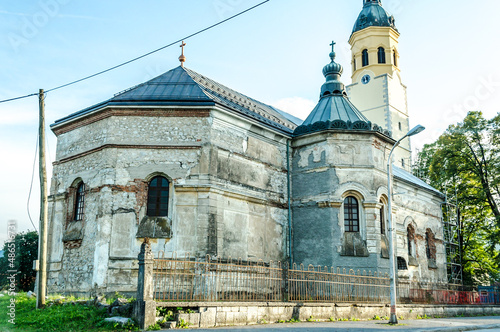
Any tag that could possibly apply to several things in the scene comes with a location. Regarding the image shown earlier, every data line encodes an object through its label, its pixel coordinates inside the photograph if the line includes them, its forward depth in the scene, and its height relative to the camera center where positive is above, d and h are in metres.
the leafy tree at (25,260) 23.97 +0.12
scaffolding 32.16 +1.43
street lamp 14.50 -0.42
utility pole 12.27 +1.41
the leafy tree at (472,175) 30.84 +6.13
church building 15.88 +2.96
